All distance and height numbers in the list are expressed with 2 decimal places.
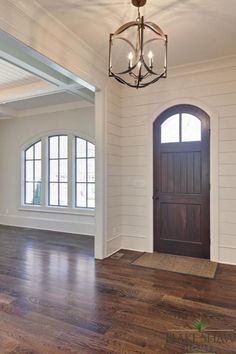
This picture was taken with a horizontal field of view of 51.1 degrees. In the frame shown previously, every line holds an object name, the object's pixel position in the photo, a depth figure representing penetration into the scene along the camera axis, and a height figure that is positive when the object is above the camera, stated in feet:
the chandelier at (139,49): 7.12 +5.93
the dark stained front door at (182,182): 13.09 -0.14
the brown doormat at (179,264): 11.36 -4.21
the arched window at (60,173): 19.43 +0.54
